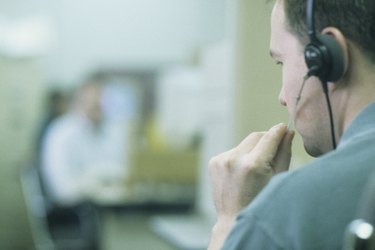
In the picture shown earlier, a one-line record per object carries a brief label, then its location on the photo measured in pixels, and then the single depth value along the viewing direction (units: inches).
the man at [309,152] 46.4
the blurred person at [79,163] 273.3
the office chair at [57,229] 269.3
